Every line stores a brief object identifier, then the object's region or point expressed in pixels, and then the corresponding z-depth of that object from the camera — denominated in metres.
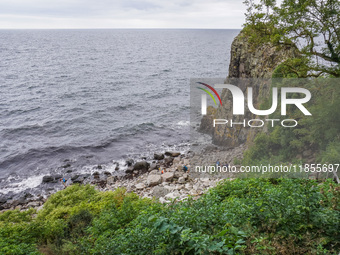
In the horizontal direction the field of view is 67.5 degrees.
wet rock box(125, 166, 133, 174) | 26.17
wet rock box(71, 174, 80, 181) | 24.91
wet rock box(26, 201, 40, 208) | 21.22
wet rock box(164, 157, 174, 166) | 27.02
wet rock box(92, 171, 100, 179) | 25.38
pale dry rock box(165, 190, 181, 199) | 18.15
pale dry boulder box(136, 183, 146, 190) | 21.65
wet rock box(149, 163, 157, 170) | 26.28
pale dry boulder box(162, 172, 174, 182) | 22.36
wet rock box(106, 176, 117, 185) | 24.42
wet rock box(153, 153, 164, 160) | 28.05
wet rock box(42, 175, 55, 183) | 24.55
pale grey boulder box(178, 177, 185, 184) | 21.77
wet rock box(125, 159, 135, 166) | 27.33
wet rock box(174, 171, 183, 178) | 23.09
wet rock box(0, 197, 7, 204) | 21.89
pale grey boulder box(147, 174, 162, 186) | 21.89
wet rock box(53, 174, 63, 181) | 25.02
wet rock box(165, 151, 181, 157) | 28.51
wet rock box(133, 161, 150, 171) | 26.45
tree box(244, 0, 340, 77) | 13.23
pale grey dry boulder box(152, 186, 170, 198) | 19.08
